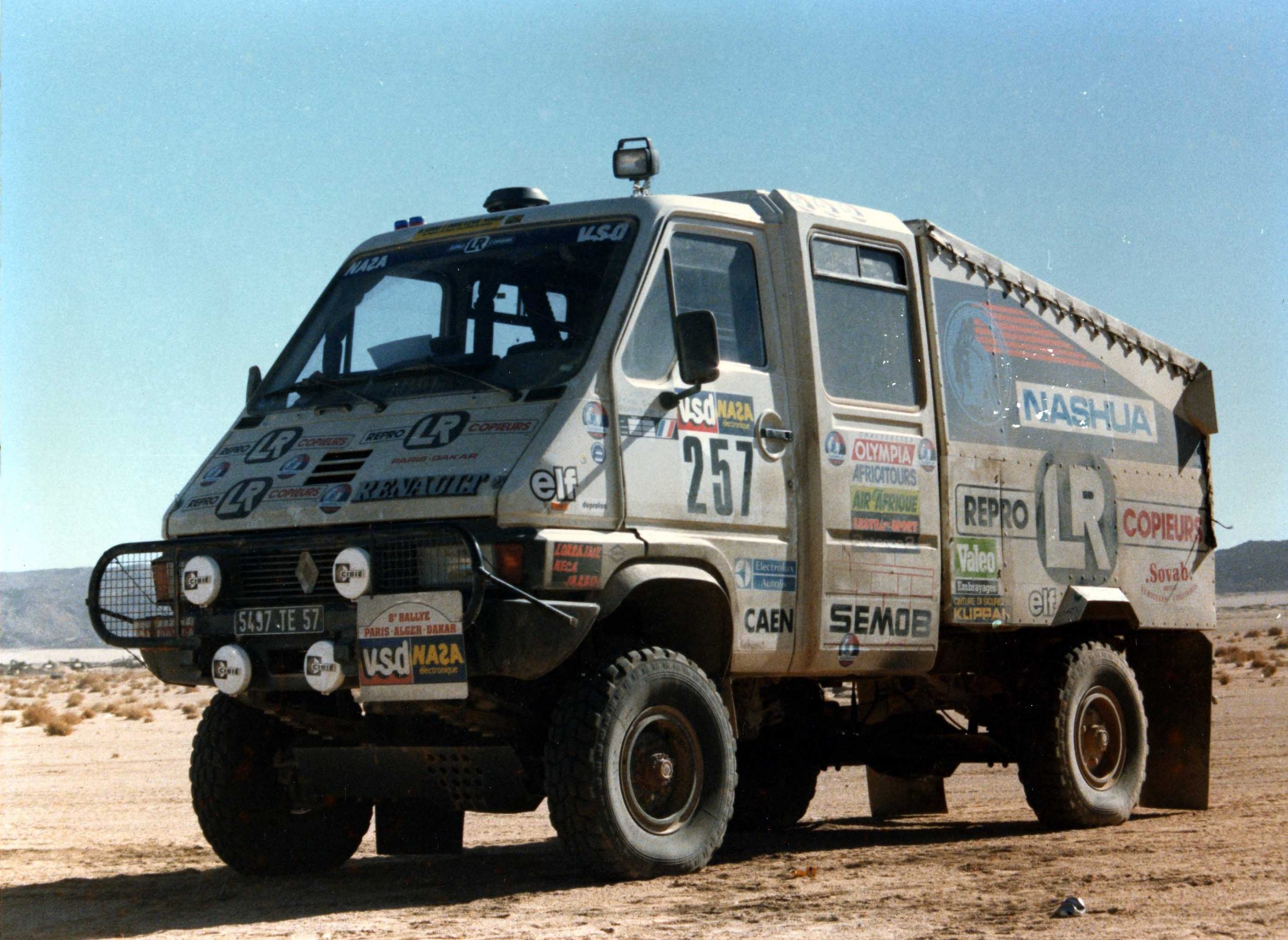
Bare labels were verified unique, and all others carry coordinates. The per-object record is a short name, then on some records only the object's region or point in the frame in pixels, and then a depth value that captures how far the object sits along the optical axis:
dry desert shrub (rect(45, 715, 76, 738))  26.09
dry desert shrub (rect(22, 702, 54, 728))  28.64
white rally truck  7.16
